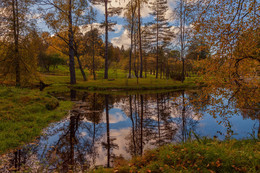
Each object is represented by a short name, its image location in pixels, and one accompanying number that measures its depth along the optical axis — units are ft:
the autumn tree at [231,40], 18.28
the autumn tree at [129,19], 96.94
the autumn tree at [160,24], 121.29
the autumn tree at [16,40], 47.37
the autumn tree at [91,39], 91.69
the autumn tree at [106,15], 91.34
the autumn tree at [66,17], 67.97
